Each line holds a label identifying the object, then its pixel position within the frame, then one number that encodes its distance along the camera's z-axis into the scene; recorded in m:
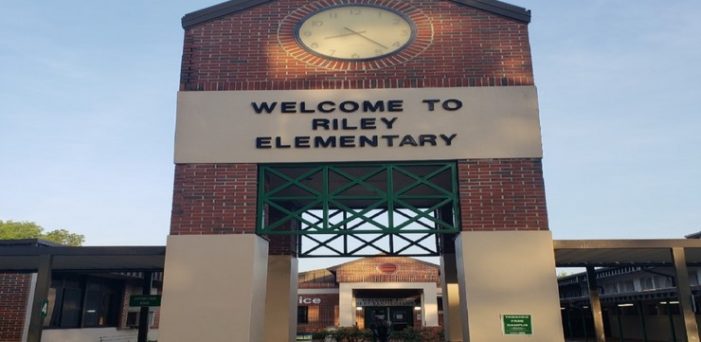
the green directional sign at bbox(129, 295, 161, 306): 13.24
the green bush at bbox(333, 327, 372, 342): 20.39
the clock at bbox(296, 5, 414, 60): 11.73
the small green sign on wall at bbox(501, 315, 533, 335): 9.80
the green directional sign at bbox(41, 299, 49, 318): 10.66
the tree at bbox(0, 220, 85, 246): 54.94
